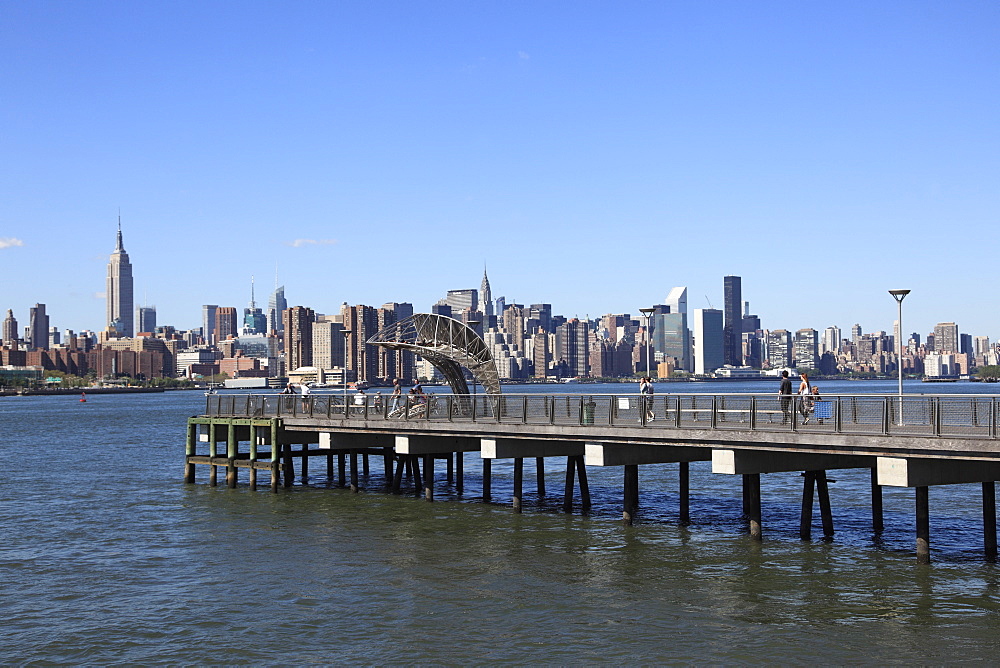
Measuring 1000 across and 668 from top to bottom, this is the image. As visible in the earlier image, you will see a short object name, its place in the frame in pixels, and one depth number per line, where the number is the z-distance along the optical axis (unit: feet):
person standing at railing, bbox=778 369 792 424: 97.81
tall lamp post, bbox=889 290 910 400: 107.16
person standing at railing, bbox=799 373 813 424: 96.26
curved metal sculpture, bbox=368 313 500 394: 174.60
